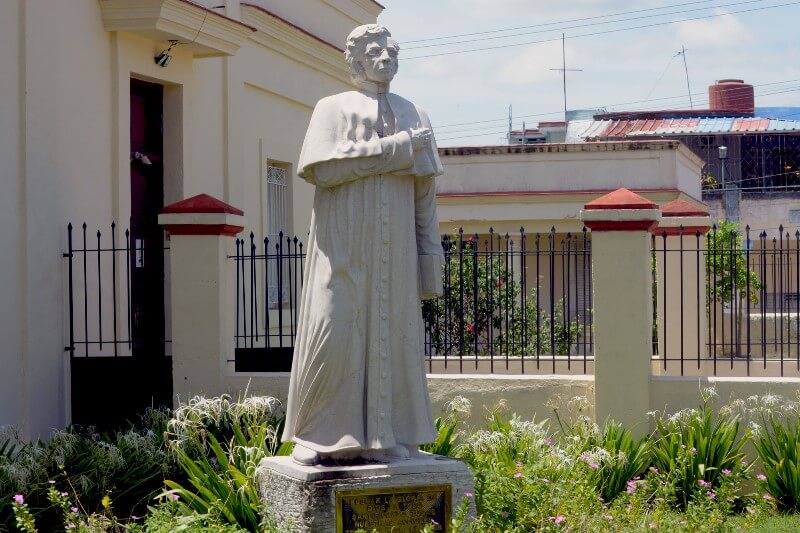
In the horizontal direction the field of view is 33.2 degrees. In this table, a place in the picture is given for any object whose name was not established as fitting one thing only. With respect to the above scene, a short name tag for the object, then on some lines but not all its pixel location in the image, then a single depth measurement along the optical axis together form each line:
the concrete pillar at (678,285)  13.77
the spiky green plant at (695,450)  9.27
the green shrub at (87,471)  8.06
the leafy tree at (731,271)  10.87
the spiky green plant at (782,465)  9.28
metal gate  10.99
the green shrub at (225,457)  7.20
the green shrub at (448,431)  8.70
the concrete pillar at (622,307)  10.21
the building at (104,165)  10.42
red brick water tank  39.88
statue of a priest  6.56
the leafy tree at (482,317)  15.03
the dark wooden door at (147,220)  12.48
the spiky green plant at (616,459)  8.98
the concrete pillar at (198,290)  10.62
